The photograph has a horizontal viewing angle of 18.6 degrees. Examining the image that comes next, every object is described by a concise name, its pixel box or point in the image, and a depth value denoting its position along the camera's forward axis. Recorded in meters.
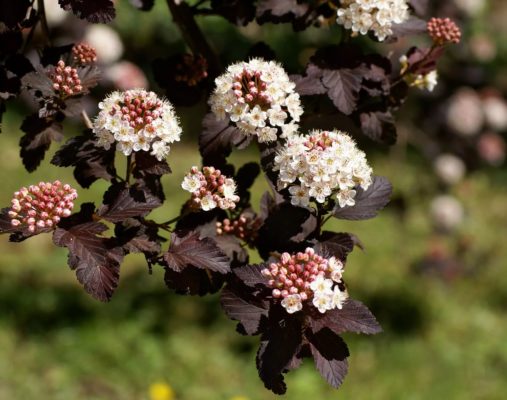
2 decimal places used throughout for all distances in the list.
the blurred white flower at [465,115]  2.20
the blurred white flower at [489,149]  2.22
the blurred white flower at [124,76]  2.15
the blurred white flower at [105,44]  2.19
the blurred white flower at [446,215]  1.90
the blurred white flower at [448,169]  2.08
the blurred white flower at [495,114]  2.24
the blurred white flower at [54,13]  1.88
